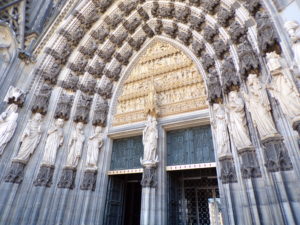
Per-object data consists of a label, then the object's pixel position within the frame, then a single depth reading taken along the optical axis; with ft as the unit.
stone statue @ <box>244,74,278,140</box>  10.17
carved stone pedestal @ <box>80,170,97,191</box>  17.42
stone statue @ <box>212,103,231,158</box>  13.24
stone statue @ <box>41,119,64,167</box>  17.20
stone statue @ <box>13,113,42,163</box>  16.60
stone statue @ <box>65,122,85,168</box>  17.80
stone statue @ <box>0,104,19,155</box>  16.26
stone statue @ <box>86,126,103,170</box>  18.15
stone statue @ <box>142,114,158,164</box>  16.63
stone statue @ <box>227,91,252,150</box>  11.75
